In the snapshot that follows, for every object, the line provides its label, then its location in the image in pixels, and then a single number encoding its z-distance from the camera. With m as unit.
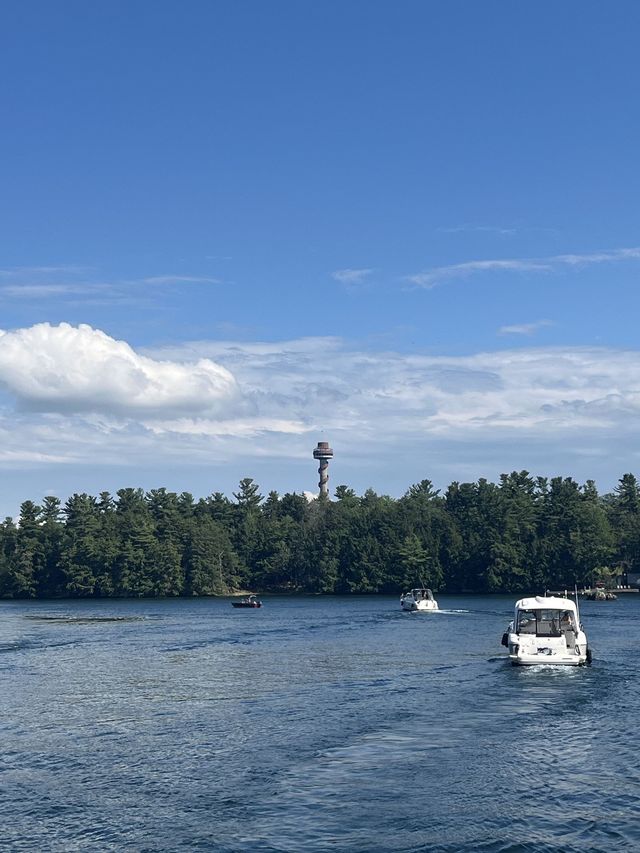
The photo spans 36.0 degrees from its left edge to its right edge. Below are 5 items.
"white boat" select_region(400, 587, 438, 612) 153.62
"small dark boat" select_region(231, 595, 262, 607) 178.62
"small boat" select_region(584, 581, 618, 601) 189.62
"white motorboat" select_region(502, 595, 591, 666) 65.69
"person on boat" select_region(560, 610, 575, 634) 70.19
